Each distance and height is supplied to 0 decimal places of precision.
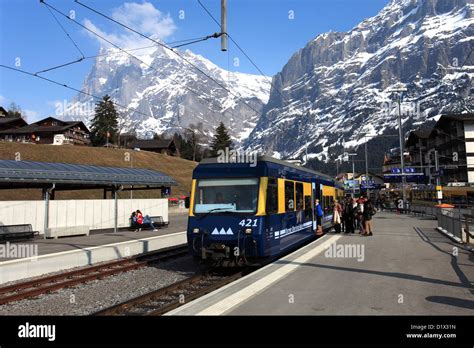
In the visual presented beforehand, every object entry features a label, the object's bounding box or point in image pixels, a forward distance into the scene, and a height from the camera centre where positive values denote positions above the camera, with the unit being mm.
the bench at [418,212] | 34000 -807
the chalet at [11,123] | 90625 +18989
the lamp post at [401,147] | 34281 +4911
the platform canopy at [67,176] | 20797 +1844
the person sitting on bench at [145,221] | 26219 -917
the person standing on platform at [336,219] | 19797 -722
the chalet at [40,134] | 90438 +16355
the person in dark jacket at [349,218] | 19406 -666
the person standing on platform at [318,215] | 17125 -445
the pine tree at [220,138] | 98125 +16040
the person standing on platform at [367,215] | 17578 -490
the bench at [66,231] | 21719 -1306
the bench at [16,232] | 19672 -1166
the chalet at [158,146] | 108812 +16180
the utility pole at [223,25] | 10859 +4751
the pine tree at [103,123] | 97000 +19888
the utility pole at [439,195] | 33116 +614
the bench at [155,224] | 26625 -1216
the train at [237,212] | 10500 -174
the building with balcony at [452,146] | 65188 +10004
